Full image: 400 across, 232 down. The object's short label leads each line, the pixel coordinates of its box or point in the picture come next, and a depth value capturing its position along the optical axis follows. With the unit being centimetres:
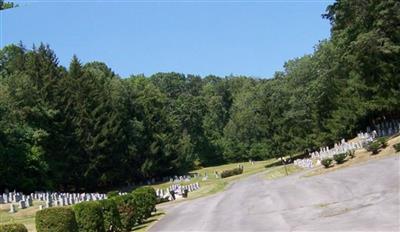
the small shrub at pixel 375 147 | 3641
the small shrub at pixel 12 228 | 1251
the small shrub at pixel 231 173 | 7362
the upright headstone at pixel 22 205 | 3369
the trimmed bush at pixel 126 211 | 2192
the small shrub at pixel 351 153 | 3914
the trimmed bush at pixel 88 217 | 1733
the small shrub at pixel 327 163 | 3903
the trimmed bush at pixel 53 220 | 1478
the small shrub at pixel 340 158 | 3862
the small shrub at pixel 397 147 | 3350
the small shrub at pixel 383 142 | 3684
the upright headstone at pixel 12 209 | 3162
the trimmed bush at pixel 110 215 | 1950
